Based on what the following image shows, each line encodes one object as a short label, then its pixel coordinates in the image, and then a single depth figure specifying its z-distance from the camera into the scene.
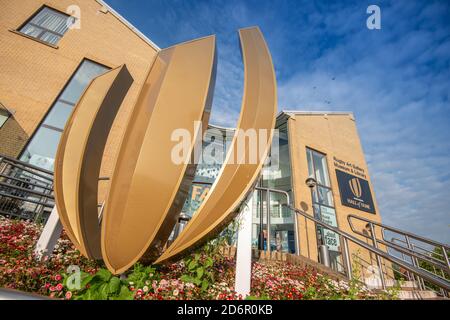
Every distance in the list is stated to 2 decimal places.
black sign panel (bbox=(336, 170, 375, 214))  12.11
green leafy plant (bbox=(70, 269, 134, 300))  1.73
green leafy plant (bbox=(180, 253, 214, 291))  2.29
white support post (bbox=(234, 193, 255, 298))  2.30
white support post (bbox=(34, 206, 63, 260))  2.65
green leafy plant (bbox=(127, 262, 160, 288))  2.04
